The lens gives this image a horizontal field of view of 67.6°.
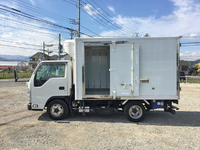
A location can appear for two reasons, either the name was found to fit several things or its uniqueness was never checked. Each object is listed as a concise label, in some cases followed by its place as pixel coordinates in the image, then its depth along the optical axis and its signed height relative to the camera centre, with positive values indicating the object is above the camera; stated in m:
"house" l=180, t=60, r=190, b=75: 50.06 +2.97
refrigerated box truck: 4.89 -0.18
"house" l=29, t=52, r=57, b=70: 64.59 +6.82
